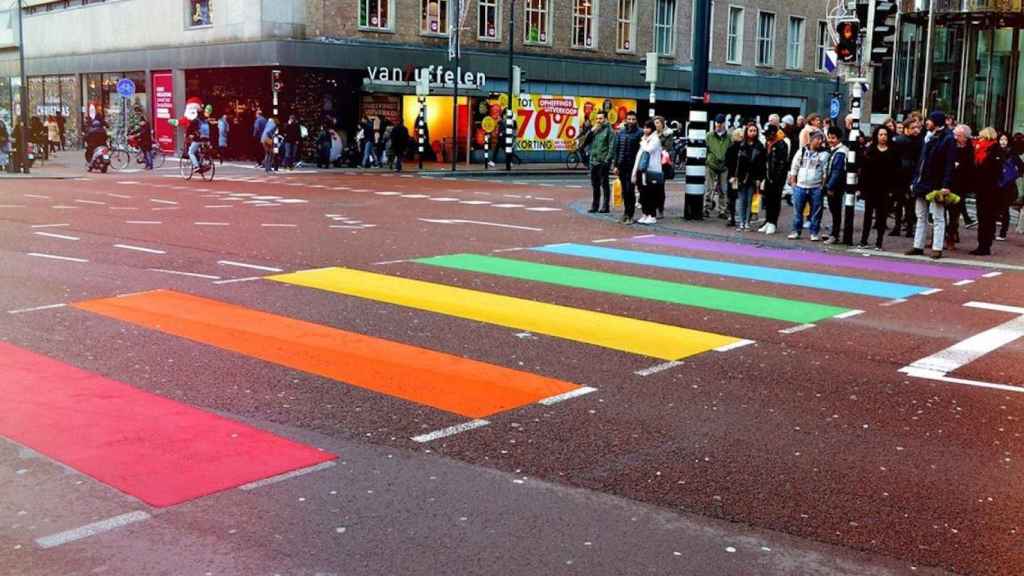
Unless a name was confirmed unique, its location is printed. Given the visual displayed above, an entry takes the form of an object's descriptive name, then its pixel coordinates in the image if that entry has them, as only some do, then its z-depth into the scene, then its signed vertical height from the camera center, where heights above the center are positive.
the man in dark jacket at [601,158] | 19.64 -0.33
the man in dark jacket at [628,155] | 18.95 -0.26
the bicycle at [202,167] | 29.38 -0.99
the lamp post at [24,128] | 31.20 -0.02
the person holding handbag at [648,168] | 18.38 -0.46
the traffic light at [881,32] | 16.03 +1.71
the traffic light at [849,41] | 16.02 +1.56
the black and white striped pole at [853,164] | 15.85 -0.28
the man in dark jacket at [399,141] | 36.25 -0.19
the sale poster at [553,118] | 44.22 +0.87
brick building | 38.06 +3.06
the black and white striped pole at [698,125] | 18.98 +0.30
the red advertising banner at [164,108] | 42.62 +0.90
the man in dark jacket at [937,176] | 14.31 -0.39
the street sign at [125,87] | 38.56 +1.53
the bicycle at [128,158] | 35.90 -0.95
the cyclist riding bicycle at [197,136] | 28.59 -0.13
